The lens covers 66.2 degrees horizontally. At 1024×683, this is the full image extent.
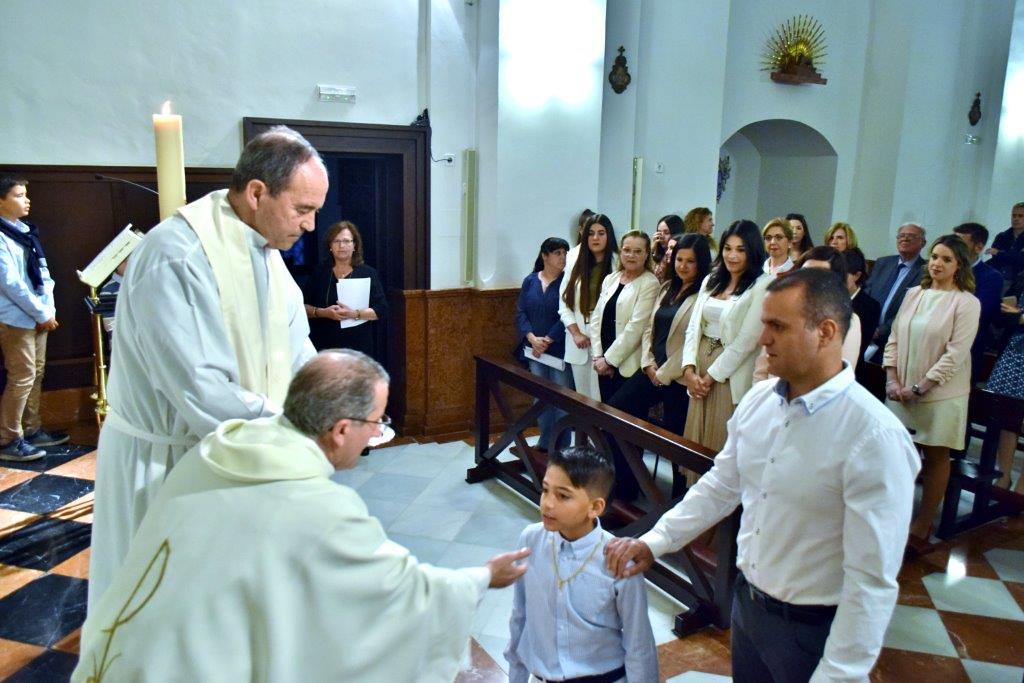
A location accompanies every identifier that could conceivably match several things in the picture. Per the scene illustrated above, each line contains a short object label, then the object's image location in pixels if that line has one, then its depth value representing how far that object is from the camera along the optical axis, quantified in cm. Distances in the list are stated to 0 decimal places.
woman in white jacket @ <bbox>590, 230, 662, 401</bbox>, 445
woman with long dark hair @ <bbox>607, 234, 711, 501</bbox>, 420
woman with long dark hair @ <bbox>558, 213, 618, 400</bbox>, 480
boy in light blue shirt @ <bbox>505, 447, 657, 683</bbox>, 209
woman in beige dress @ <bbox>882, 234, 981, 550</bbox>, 394
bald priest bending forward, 139
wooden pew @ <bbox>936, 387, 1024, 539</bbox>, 399
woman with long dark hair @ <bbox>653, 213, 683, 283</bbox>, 564
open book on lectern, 420
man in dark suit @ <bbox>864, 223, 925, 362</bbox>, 547
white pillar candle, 223
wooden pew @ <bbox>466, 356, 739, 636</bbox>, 309
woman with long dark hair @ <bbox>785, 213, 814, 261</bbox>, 522
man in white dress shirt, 157
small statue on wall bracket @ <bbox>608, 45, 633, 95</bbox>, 682
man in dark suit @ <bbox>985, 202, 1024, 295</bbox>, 685
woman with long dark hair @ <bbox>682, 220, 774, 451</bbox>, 377
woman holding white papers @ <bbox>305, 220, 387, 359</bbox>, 517
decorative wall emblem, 795
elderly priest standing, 196
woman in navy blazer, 515
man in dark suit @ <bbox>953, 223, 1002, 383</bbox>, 475
